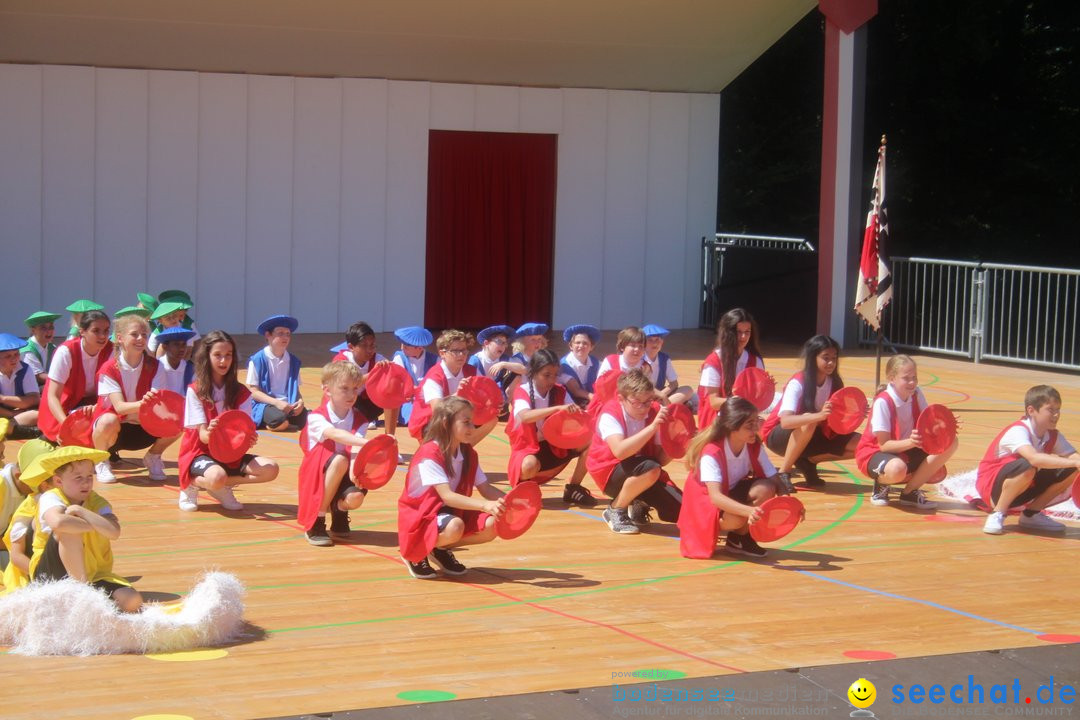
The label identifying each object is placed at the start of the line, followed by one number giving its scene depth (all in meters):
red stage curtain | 19.45
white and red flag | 12.77
